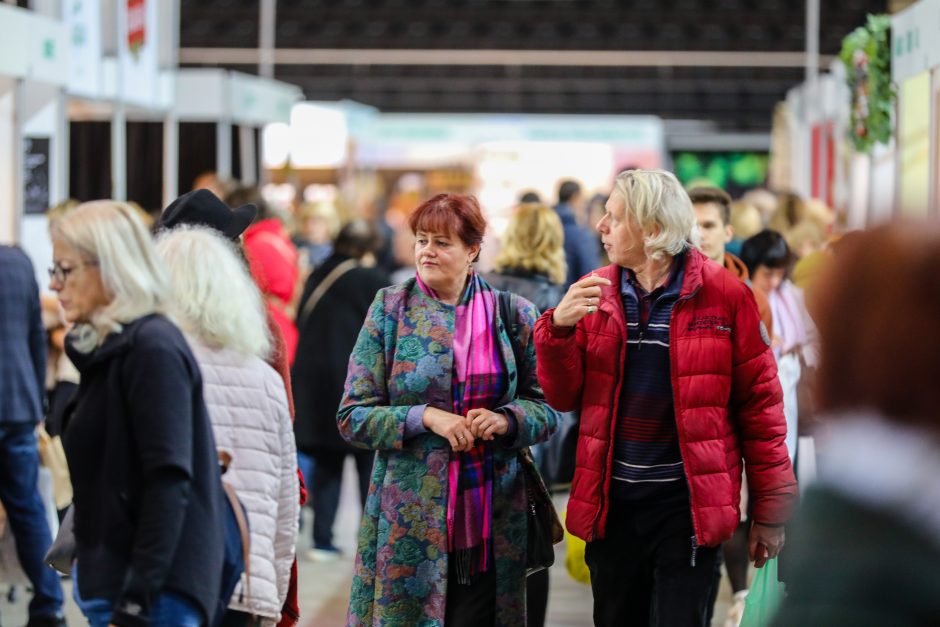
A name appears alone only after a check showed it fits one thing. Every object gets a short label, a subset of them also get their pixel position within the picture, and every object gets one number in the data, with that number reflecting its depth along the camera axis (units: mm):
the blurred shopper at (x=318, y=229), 20281
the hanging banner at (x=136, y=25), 18886
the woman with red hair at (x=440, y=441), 6862
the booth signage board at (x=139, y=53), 18726
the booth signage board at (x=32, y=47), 13405
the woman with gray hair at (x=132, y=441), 4983
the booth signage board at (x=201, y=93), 23727
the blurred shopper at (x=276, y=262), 13027
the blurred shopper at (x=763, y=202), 21654
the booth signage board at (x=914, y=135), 13099
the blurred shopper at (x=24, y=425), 9763
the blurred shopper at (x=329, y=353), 13136
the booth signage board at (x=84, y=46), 16748
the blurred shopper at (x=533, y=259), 10410
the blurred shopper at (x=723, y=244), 9167
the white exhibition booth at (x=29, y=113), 13703
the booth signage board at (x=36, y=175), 15440
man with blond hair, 6611
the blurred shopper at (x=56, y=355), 11776
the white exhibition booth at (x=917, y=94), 12380
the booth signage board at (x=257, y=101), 24483
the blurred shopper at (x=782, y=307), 10053
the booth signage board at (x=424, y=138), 42656
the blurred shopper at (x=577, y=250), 14473
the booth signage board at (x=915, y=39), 12031
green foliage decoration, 15018
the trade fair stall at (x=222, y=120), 23814
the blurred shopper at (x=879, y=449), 2895
